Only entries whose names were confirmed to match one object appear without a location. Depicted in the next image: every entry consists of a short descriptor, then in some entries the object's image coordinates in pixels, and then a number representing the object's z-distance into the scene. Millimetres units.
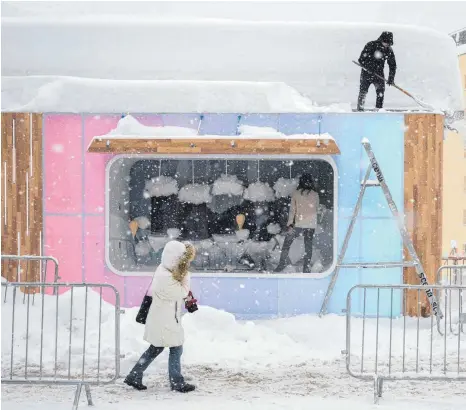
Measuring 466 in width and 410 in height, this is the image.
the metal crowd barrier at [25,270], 11541
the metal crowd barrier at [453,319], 9922
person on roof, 11820
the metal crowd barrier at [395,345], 7164
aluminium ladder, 10602
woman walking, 7176
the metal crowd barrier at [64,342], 7082
